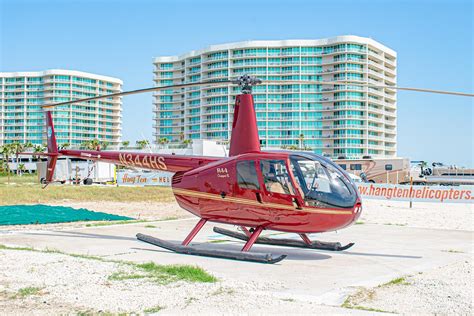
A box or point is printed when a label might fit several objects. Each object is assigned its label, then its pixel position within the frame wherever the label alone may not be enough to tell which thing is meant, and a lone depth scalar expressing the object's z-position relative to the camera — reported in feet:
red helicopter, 32.01
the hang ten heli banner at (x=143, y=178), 150.20
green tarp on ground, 60.62
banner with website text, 90.48
